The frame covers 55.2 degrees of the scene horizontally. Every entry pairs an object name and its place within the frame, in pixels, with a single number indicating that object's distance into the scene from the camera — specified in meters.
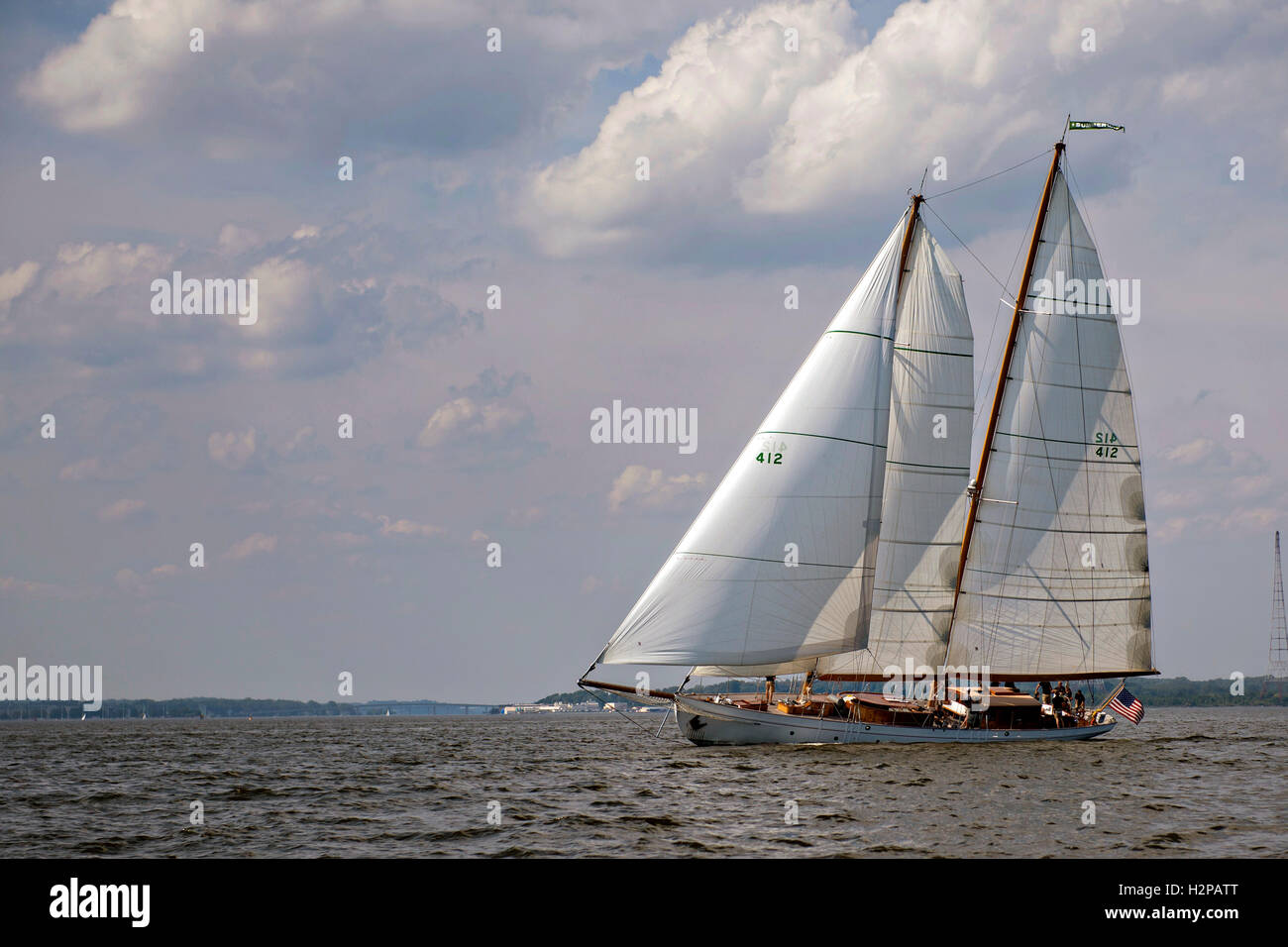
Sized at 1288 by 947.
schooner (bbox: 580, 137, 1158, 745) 52.12
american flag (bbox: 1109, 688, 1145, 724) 58.88
